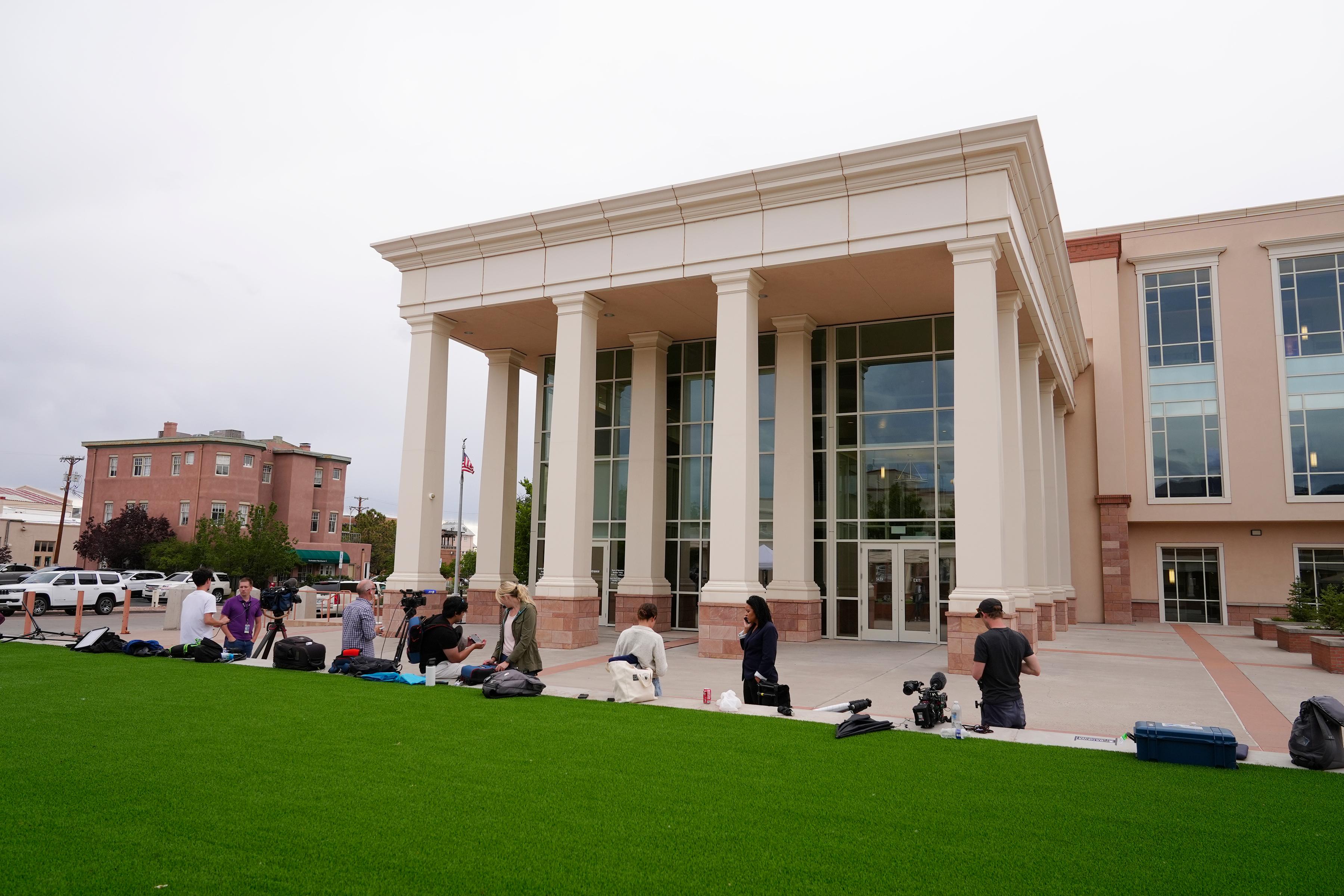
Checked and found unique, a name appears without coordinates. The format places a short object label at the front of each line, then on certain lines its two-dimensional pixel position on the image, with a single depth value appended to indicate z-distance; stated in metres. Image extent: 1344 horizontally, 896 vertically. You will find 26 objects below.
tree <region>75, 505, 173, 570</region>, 56.59
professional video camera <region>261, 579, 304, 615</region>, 15.36
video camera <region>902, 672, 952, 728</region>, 8.88
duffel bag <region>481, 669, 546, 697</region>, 10.65
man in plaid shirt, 12.84
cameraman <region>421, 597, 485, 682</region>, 11.77
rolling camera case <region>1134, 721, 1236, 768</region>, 7.44
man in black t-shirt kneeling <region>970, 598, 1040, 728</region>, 8.40
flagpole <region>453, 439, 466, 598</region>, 31.92
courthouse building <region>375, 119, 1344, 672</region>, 16.23
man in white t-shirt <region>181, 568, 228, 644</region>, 13.95
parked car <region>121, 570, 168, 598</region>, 39.78
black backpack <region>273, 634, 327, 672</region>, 12.91
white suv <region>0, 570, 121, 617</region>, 30.05
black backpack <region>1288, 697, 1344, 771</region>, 7.31
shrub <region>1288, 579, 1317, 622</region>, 19.92
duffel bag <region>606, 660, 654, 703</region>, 10.55
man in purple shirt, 14.01
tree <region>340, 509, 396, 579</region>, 83.94
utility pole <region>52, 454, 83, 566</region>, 62.53
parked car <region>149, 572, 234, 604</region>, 36.06
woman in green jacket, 11.34
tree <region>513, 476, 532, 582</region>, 60.56
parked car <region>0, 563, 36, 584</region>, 36.06
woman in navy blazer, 10.16
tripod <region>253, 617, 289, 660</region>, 14.36
